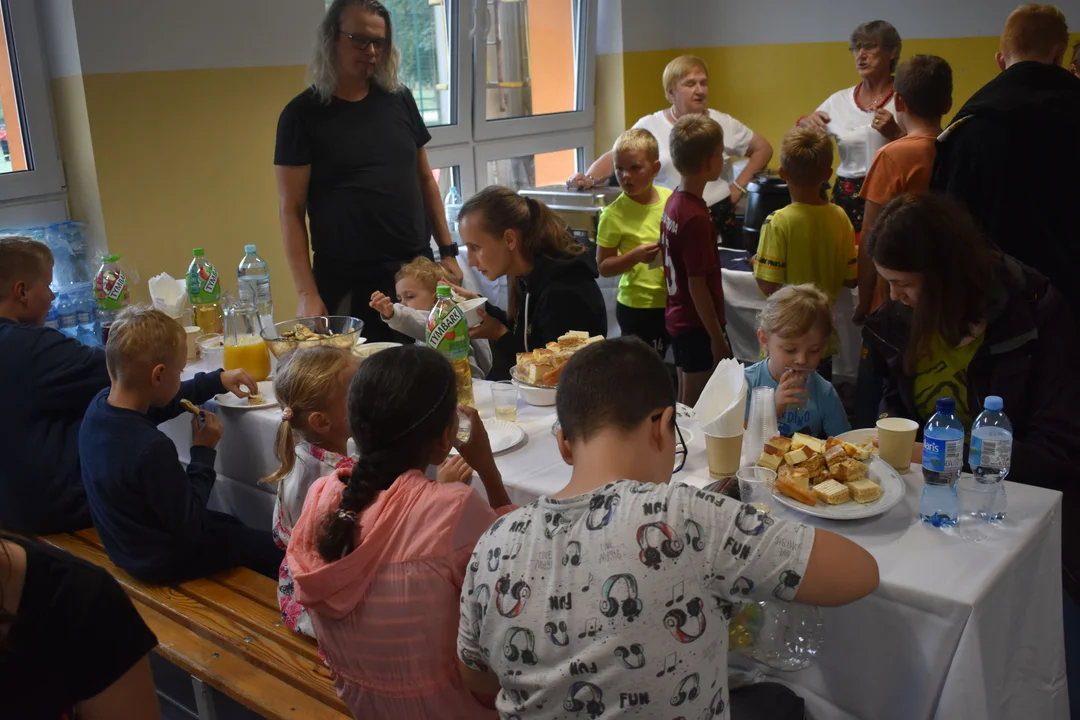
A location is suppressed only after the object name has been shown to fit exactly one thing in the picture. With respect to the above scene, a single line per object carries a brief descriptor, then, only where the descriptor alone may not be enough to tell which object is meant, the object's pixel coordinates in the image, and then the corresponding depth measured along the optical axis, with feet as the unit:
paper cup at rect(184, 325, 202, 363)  9.43
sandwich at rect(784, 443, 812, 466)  5.47
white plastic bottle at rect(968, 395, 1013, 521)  5.19
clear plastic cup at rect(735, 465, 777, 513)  5.32
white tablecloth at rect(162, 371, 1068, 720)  4.50
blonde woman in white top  14.47
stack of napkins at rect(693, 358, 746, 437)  5.80
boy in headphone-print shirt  3.70
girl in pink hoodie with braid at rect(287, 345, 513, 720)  4.60
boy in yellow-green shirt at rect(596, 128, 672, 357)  11.16
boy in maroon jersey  9.89
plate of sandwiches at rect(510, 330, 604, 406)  7.45
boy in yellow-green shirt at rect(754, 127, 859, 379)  10.19
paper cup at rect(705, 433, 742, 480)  5.84
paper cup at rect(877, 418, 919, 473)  5.71
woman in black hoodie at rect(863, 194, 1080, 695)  6.21
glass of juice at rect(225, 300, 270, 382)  8.22
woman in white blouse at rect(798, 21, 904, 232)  12.69
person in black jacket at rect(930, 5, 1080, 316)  8.64
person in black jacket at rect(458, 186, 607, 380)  8.61
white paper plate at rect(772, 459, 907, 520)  5.08
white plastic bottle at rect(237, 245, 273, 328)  11.50
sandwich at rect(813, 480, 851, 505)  5.20
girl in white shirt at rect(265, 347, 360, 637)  6.04
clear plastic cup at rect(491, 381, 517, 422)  7.18
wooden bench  5.79
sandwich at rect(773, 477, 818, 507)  5.23
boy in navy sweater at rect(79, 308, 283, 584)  6.71
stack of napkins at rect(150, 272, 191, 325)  10.11
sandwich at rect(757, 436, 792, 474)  5.61
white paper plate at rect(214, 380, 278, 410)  7.86
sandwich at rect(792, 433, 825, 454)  5.56
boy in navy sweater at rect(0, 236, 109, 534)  7.77
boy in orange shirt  9.68
